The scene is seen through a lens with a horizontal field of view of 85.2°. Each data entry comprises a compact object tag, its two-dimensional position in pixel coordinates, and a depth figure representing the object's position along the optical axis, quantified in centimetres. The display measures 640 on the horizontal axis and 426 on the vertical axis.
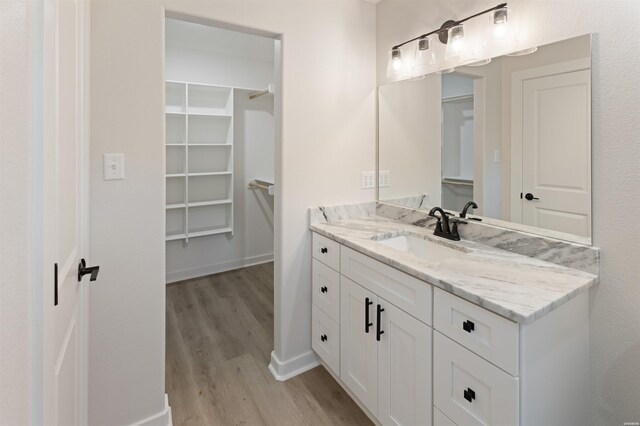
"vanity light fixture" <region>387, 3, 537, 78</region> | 157
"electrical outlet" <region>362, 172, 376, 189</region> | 242
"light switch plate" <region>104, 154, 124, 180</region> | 154
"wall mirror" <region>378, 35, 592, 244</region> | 139
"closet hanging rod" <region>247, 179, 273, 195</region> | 392
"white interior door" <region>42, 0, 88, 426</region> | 75
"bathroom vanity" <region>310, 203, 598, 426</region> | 107
